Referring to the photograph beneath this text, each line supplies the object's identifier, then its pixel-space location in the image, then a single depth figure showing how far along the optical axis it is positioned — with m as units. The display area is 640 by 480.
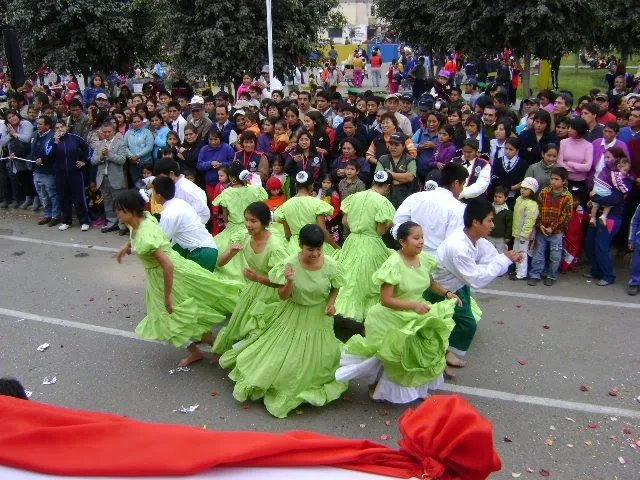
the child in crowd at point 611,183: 7.67
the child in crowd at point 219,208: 8.80
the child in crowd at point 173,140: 10.01
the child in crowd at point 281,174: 8.98
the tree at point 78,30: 14.73
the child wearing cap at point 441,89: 14.77
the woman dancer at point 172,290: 5.64
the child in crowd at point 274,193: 8.28
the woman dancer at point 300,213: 6.74
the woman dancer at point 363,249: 6.57
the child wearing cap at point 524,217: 7.82
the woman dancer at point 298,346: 5.18
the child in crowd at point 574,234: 8.05
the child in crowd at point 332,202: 8.42
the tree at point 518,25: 12.50
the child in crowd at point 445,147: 8.66
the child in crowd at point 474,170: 7.84
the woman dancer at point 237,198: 7.40
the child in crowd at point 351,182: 7.98
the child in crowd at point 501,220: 8.12
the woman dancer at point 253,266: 5.58
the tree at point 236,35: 13.70
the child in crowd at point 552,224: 7.72
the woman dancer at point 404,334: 5.01
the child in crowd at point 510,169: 8.27
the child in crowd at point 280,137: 9.69
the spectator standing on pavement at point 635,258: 7.57
